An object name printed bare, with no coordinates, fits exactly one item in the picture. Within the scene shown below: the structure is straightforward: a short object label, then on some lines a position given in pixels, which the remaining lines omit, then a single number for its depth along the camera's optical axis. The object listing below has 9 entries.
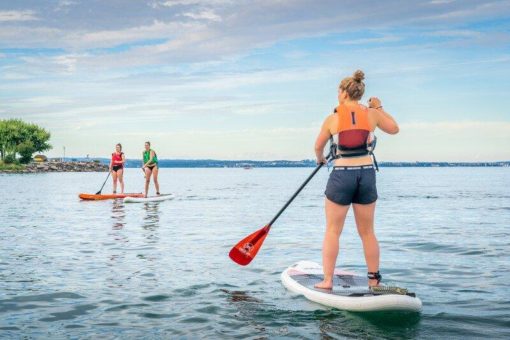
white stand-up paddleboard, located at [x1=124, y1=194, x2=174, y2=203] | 26.70
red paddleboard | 28.53
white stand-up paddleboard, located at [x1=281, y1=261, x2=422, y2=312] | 6.75
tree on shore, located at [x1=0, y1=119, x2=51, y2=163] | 124.19
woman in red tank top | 29.17
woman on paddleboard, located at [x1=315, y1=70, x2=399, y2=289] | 6.85
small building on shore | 181.21
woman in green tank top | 26.94
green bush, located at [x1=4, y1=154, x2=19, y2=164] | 127.30
